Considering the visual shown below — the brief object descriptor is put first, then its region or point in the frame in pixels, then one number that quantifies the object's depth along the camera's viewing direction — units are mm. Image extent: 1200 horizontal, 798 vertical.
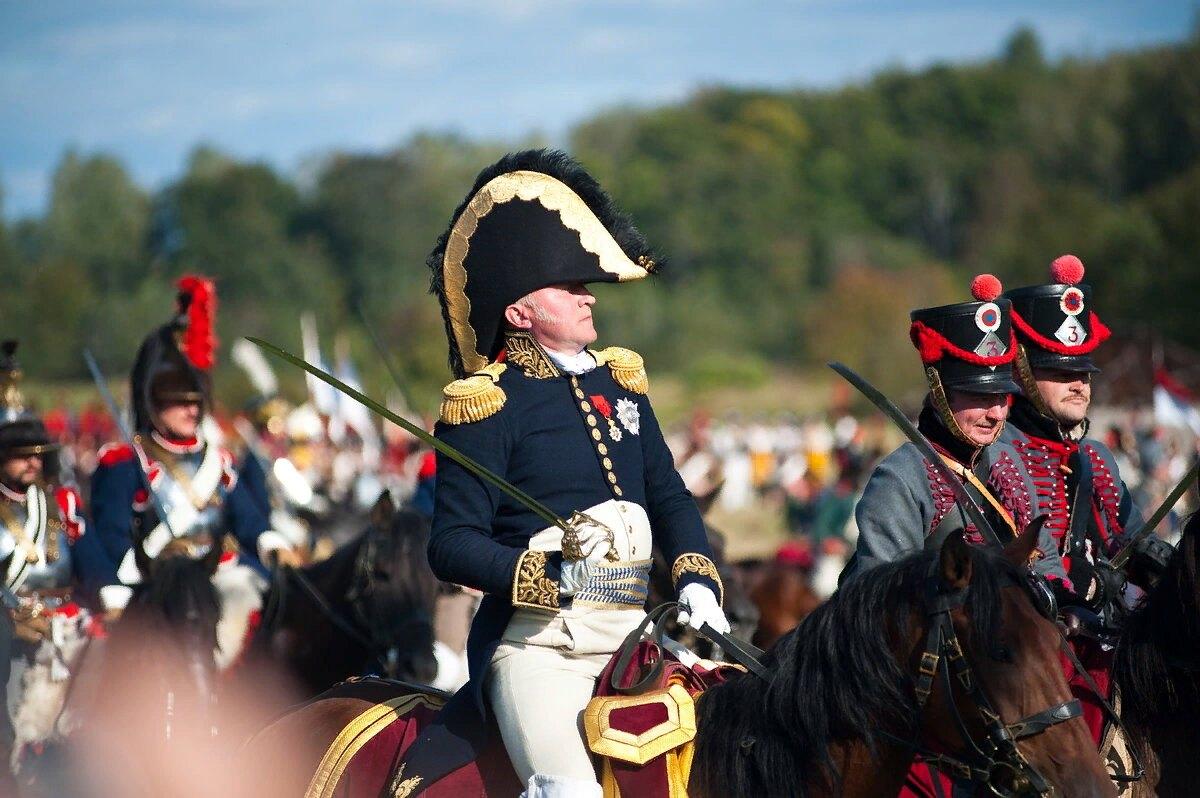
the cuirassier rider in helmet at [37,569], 17234
